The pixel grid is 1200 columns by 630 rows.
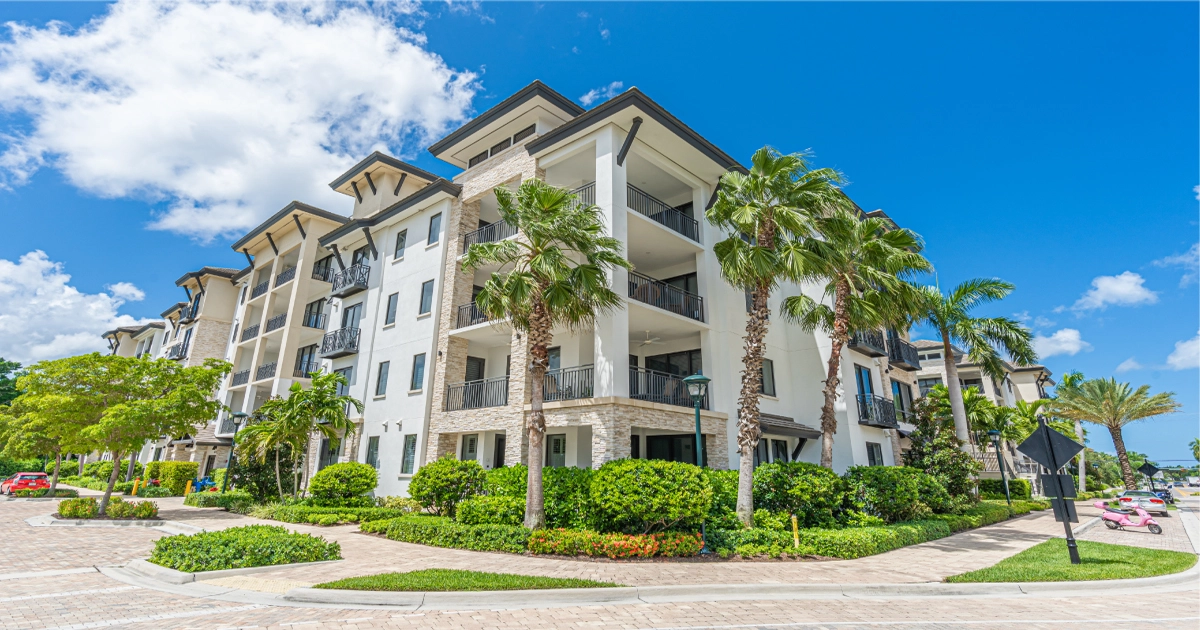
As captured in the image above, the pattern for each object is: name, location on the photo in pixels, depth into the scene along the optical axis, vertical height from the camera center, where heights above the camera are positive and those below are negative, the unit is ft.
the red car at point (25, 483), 107.24 -2.51
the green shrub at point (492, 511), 47.70 -3.00
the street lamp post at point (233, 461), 82.07 +1.73
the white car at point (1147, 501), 75.87 -2.19
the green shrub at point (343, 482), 66.18 -0.92
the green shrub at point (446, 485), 55.72 -0.92
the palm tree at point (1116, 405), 120.57 +17.32
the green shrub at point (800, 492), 47.94 -0.98
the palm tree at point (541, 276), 47.83 +17.37
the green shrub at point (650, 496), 41.57 -1.34
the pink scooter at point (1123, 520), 59.00 -3.83
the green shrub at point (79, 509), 64.18 -4.38
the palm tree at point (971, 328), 77.10 +21.32
